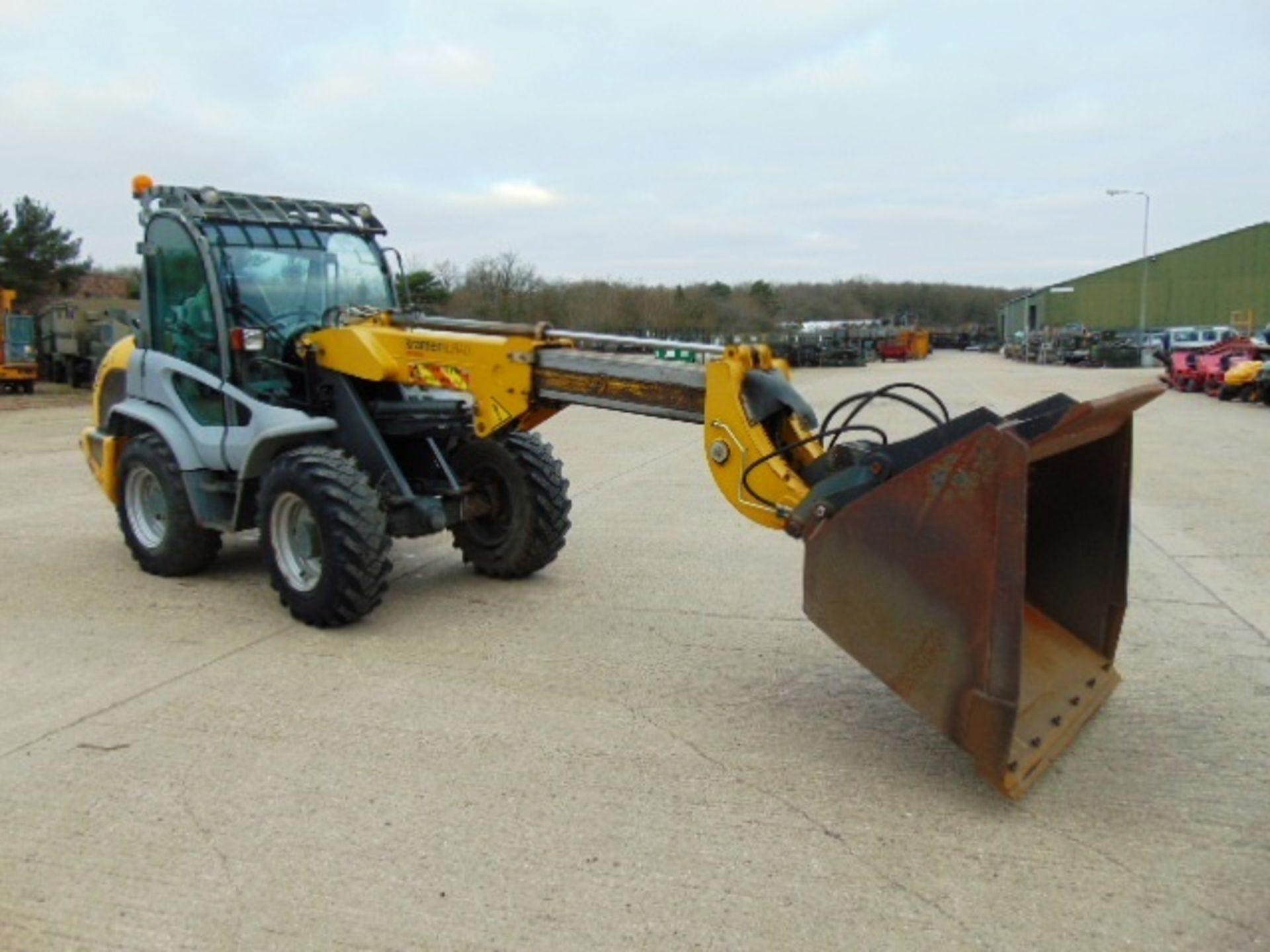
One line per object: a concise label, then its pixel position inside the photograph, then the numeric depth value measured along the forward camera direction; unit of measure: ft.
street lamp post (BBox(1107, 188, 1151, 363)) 168.43
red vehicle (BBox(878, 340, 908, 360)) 201.57
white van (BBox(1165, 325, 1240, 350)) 145.18
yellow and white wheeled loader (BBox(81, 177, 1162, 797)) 12.46
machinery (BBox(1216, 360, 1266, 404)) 74.84
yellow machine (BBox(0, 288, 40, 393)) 88.28
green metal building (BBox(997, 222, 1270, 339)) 183.83
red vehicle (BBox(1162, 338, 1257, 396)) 84.48
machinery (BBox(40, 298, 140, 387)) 95.86
